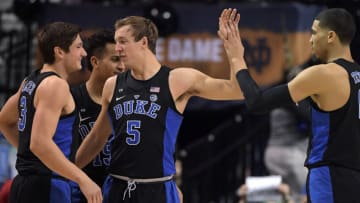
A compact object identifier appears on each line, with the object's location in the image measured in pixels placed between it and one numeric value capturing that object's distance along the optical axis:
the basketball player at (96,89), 12.31
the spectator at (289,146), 20.26
